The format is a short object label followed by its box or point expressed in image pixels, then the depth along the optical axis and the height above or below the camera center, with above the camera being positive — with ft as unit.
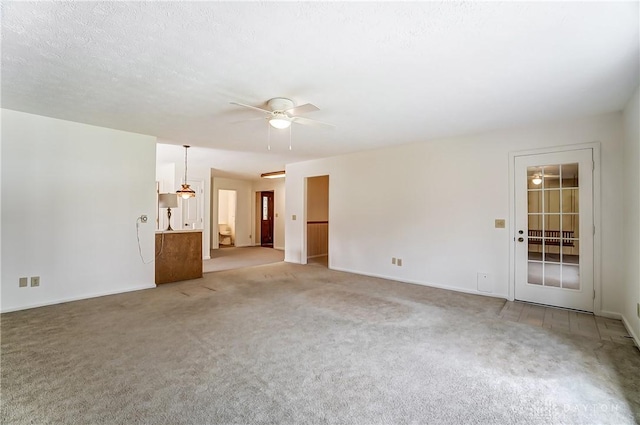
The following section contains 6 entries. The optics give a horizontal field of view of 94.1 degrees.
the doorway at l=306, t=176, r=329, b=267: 25.23 -0.30
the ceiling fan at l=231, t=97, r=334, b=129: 10.04 +3.55
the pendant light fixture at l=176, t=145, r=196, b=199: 23.22 +1.82
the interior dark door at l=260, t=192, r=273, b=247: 35.65 -0.66
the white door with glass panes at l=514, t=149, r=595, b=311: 12.15 -0.55
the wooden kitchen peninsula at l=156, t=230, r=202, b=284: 16.71 -2.32
